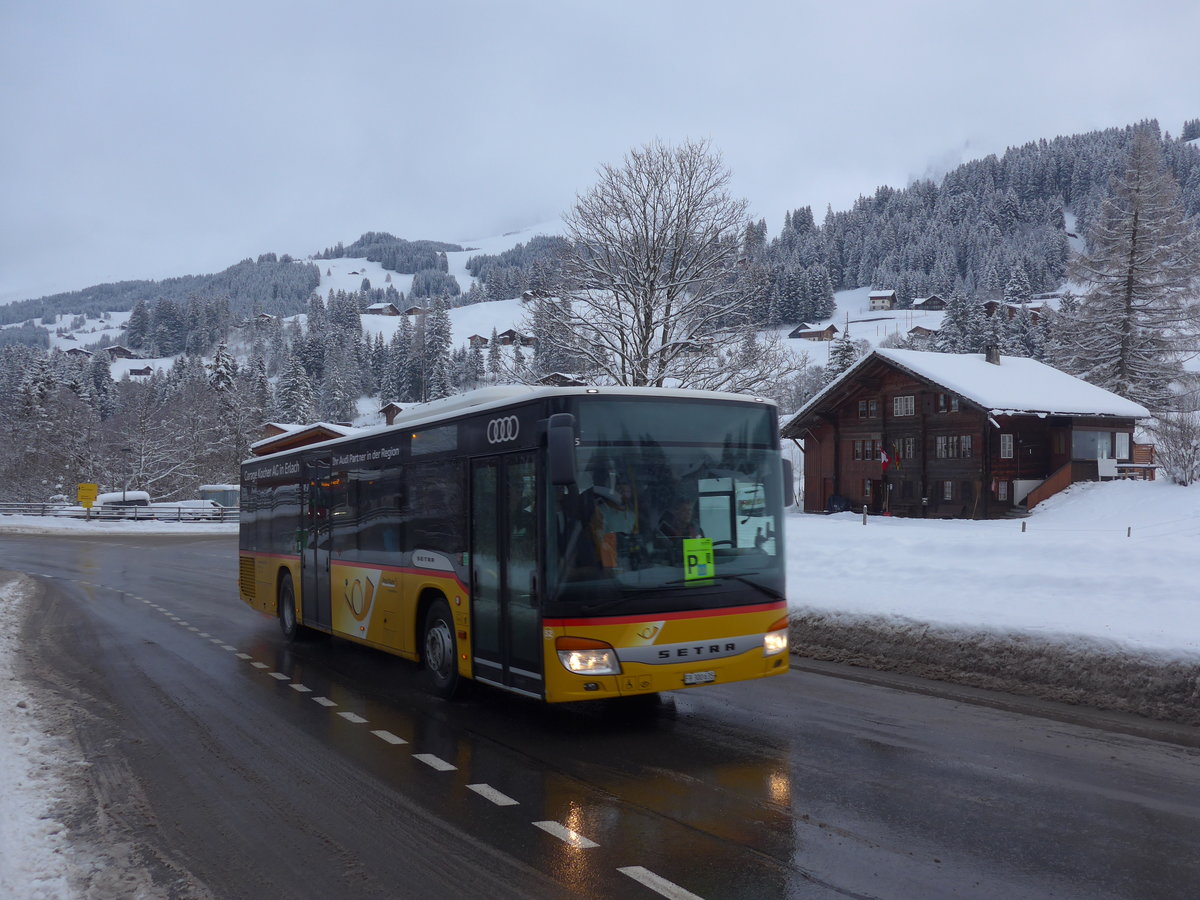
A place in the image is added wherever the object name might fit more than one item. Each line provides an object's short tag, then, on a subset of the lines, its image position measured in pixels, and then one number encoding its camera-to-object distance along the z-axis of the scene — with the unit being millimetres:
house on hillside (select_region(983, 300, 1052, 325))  116056
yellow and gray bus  7391
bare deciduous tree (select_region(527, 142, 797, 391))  29875
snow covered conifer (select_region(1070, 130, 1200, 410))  49750
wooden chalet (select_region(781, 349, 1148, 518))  41688
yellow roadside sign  52750
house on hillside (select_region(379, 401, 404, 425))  105525
